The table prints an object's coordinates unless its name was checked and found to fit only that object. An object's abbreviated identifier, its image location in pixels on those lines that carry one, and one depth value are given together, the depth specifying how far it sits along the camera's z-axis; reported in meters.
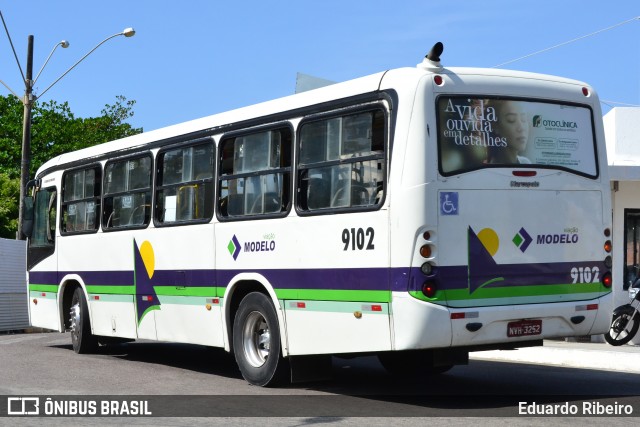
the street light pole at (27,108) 27.48
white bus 9.68
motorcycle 15.63
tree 62.97
